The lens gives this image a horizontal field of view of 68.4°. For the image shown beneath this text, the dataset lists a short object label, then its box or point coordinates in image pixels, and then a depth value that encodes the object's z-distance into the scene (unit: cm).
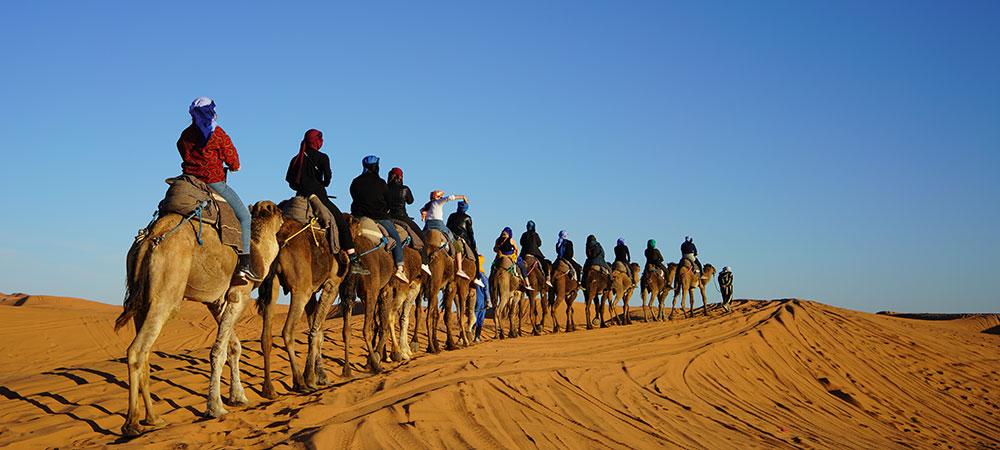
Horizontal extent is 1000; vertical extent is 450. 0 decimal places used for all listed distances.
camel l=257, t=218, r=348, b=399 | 939
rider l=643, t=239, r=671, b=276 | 2928
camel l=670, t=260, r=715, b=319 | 2986
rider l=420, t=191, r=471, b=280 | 1496
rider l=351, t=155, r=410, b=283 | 1231
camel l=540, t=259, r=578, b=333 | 2350
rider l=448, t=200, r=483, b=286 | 1736
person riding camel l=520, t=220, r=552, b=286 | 2254
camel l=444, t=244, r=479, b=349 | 1614
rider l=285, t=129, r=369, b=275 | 1012
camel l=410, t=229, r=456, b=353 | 1484
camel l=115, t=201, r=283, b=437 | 693
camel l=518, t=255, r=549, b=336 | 2228
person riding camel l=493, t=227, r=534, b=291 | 2005
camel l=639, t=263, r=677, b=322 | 2900
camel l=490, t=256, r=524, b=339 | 1994
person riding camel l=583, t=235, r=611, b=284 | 2467
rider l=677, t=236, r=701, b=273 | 3047
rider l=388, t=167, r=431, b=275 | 1325
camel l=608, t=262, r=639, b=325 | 2666
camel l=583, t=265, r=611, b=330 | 2455
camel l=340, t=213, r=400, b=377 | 1137
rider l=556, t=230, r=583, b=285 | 2408
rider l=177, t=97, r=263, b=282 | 764
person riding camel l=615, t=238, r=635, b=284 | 2748
